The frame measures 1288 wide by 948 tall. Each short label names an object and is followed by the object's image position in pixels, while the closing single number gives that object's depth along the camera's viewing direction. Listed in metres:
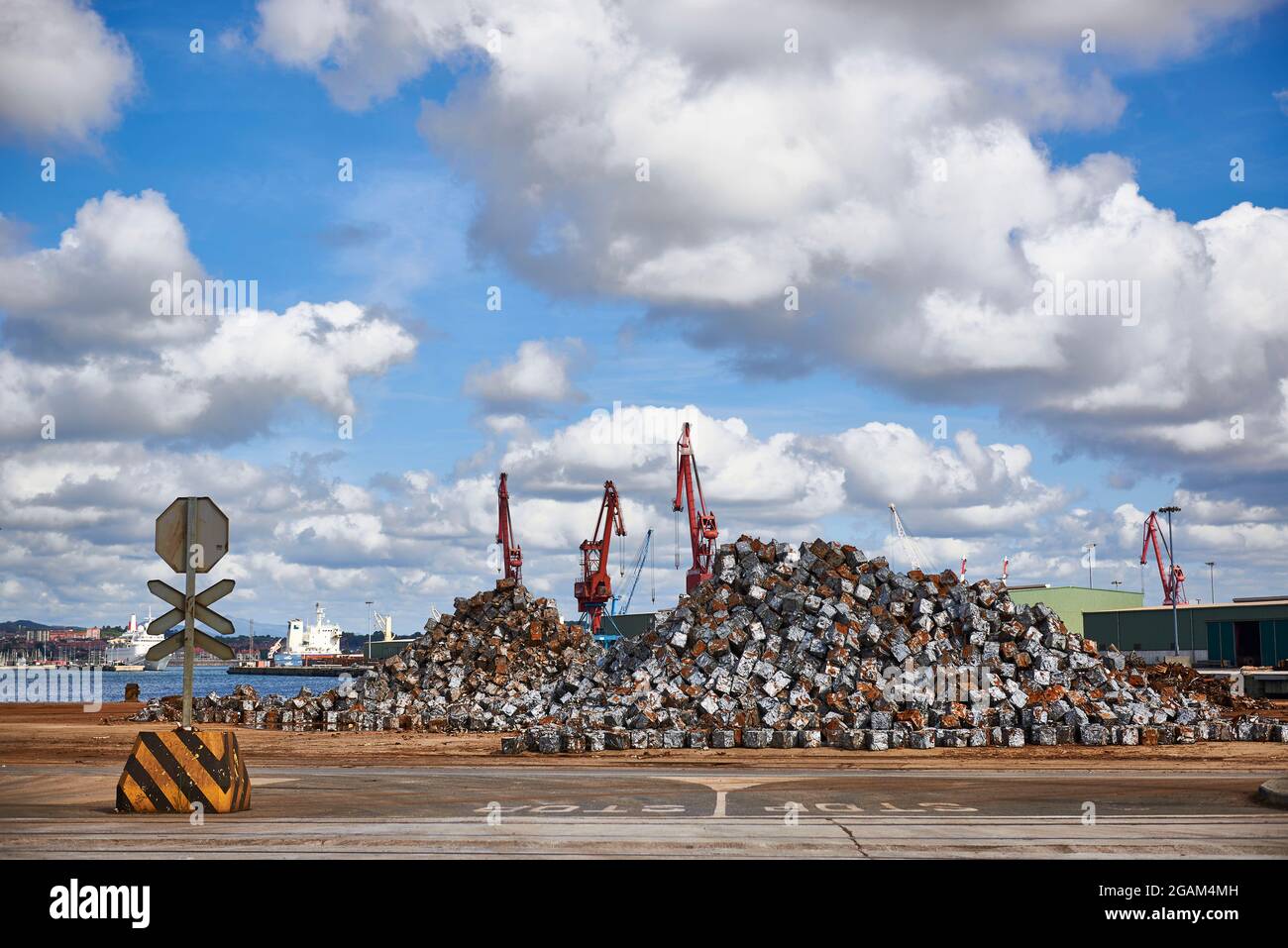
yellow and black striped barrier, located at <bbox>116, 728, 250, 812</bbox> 15.16
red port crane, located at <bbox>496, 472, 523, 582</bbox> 152.12
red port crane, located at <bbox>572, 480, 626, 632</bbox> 136.62
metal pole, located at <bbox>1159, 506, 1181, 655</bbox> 80.19
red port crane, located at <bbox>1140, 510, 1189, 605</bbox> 161.88
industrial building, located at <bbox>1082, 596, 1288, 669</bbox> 86.56
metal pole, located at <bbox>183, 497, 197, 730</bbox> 14.80
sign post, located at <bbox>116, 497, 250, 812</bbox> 14.96
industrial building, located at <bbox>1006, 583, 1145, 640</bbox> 105.95
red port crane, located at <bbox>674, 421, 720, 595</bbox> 126.00
